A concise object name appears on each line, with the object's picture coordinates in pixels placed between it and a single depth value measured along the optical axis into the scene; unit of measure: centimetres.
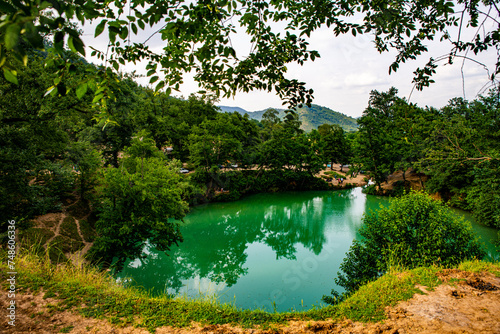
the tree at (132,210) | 959
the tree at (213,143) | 2356
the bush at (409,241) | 752
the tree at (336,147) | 3988
